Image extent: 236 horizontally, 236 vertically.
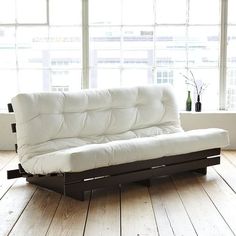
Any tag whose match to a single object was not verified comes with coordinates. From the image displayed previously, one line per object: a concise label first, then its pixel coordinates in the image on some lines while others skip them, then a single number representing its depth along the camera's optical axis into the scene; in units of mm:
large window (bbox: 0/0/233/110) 6297
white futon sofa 4062
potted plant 6387
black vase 6281
